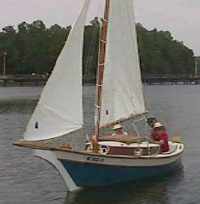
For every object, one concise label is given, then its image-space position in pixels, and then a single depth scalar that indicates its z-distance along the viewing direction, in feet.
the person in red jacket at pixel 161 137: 93.40
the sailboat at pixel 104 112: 76.07
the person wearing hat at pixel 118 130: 90.48
